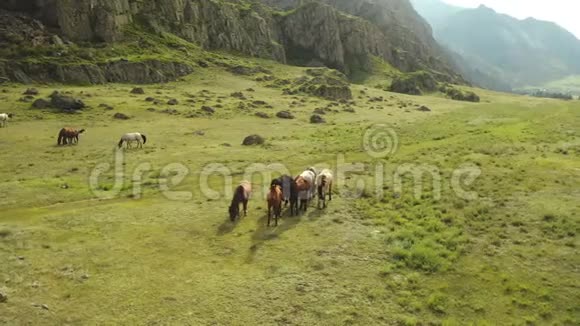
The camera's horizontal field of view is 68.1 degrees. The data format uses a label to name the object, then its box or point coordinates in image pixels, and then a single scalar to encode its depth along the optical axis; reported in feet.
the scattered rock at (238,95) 341.21
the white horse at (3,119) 193.49
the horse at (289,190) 88.79
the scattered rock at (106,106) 241.96
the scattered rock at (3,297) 55.47
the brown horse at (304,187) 90.48
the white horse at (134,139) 164.25
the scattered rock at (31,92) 263.04
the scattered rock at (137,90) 310.02
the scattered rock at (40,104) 228.94
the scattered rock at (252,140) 175.63
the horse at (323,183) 94.68
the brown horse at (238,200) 87.45
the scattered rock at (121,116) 224.45
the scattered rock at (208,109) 256.11
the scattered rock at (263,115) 256.73
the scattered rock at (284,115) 259.82
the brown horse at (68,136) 164.86
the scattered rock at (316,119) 250.78
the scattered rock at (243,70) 469.16
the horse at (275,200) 83.41
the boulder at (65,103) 229.45
